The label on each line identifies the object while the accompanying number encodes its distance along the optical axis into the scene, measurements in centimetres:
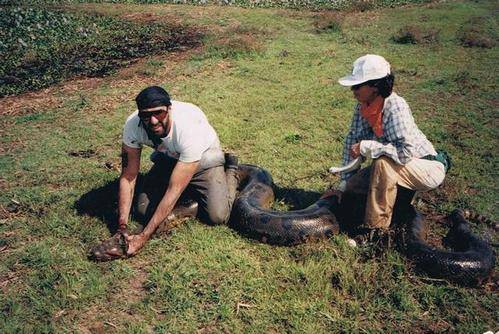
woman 420
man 443
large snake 399
